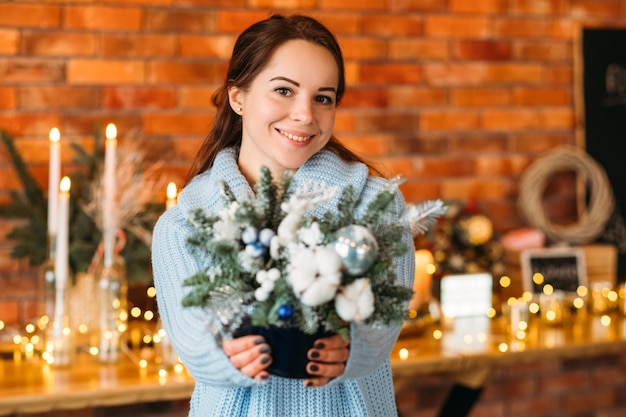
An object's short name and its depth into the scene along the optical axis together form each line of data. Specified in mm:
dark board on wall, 3205
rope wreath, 3082
